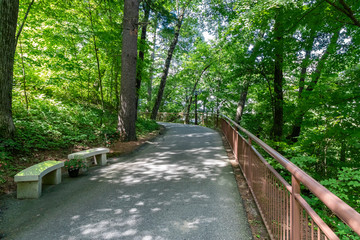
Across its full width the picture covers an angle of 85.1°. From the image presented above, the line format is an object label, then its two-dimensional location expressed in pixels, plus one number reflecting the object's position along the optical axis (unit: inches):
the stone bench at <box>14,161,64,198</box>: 133.4
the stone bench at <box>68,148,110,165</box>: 189.4
